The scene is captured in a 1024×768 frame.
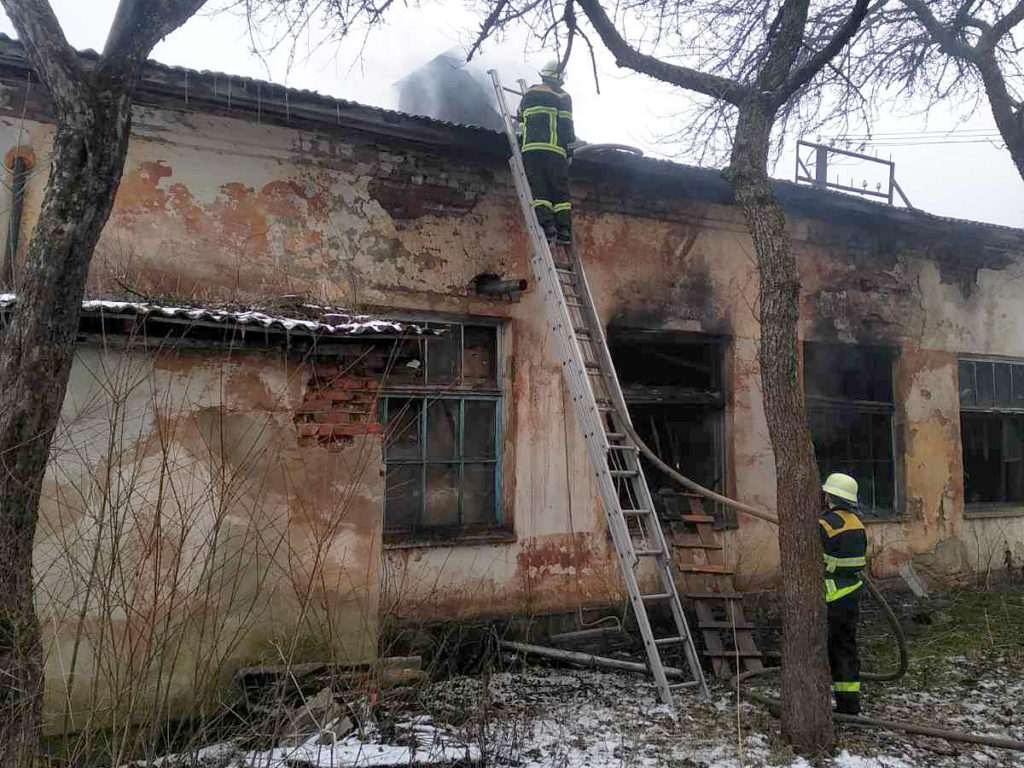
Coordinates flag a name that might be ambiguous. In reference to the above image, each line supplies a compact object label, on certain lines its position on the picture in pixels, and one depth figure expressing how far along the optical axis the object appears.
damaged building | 4.30
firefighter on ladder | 6.43
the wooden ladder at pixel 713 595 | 5.93
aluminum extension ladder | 5.26
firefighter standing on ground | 5.02
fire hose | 4.47
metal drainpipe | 5.34
